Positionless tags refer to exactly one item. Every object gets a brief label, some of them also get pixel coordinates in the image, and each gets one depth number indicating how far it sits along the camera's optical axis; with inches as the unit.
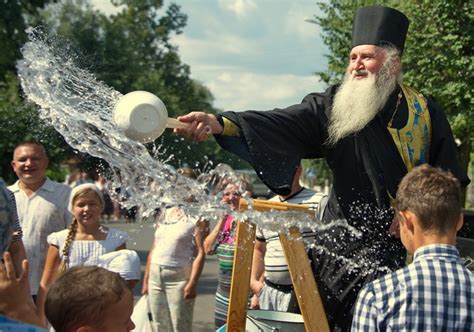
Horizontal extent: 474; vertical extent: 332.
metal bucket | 134.9
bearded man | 140.2
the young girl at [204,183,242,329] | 221.8
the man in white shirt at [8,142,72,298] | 216.4
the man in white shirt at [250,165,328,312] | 188.9
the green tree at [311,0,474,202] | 459.5
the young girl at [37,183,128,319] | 196.9
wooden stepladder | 126.8
